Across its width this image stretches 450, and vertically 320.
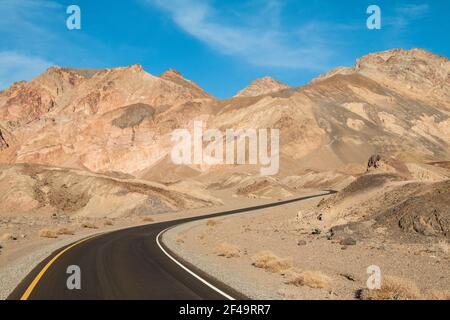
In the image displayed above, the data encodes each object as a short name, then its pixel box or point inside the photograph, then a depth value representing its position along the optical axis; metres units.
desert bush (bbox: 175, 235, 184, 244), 25.46
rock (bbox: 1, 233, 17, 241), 27.63
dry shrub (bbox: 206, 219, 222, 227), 36.88
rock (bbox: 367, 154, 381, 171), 41.01
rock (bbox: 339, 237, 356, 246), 22.80
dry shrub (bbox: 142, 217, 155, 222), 44.24
